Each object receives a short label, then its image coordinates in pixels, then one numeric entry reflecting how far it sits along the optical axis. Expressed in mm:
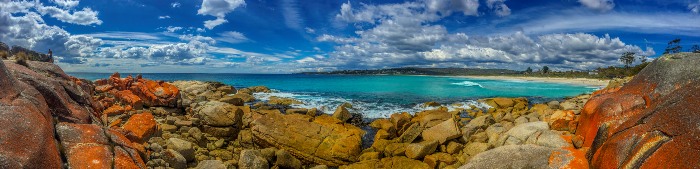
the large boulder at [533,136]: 11812
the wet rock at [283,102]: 34175
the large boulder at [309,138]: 15078
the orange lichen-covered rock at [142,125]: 11008
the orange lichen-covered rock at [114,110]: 15922
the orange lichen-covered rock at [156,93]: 22656
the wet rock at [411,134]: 16206
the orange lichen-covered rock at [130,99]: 20906
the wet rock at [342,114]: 22336
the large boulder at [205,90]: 35625
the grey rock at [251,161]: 12466
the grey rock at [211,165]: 10734
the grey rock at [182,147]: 11125
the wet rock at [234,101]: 25719
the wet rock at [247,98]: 35988
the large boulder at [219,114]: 17297
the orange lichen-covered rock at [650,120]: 6559
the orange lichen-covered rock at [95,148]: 6586
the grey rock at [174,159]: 9759
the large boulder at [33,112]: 5449
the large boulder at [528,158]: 9148
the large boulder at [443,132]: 15270
